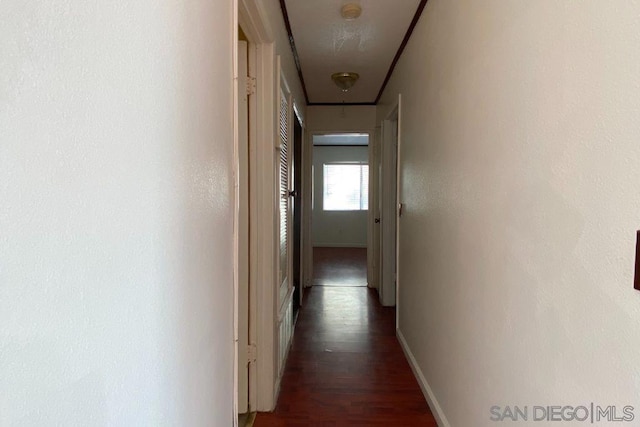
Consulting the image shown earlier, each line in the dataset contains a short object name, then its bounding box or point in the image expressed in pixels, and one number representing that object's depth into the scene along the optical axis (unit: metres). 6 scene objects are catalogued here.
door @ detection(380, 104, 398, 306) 4.07
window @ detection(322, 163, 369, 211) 8.91
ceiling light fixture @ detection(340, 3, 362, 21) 2.35
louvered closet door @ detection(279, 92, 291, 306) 2.53
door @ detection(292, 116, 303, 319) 3.84
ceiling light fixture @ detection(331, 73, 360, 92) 3.47
